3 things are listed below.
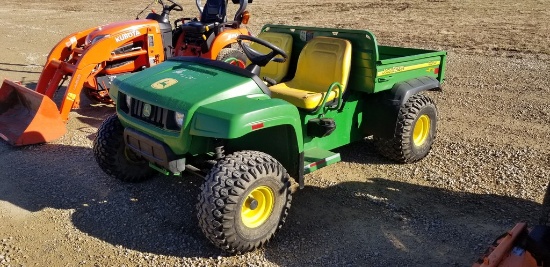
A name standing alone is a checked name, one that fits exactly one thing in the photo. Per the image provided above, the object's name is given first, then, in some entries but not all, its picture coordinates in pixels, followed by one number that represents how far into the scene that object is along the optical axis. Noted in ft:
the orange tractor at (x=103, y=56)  18.94
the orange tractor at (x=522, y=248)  8.94
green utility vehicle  11.53
